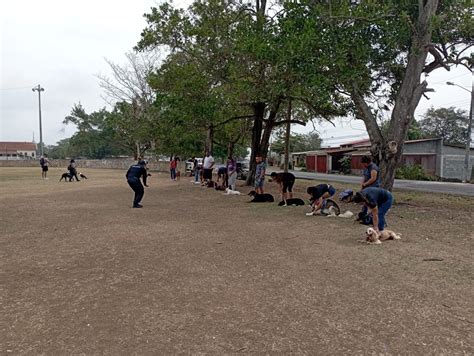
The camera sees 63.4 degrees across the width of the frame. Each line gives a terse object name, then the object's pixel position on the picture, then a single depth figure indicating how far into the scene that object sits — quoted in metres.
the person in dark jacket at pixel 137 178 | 11.30
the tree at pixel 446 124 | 51.59
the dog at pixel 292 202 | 11.55
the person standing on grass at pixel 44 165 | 26.03
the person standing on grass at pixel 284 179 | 11.23
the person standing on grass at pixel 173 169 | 25.20
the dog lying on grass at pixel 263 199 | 12.50
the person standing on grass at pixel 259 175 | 12.72
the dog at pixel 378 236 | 6.63
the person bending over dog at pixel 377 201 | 6.55
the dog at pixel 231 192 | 15.23
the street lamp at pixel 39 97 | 53.06
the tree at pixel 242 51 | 9.80
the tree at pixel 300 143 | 61.45
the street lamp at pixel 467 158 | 27.58
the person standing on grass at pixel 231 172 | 15.68
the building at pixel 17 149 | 98.00
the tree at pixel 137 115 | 33.59
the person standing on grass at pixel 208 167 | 18.53
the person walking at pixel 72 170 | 23.72
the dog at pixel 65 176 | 23.82
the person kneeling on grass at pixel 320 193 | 9.58
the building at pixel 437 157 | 33.31
